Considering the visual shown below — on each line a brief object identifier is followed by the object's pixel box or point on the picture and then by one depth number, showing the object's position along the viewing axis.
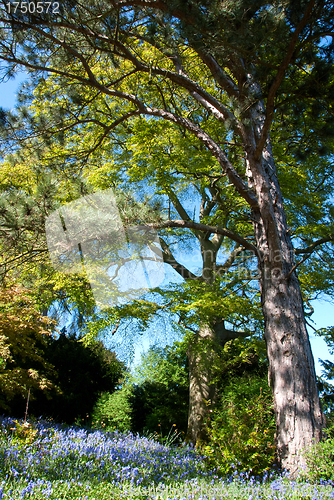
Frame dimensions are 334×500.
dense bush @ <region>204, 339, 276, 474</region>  5.05
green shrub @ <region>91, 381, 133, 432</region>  10.03
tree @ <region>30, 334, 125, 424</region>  10.02
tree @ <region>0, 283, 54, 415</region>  6.82
